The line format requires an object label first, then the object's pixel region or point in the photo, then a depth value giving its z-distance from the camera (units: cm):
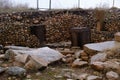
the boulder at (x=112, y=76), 254
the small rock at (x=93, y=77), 254
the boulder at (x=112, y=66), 269
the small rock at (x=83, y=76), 258
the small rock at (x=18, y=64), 285
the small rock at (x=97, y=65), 273
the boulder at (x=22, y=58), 285
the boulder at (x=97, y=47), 325
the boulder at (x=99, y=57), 294
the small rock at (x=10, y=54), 305
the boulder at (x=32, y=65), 272
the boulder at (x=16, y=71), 258
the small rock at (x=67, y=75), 264
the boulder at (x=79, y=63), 296
